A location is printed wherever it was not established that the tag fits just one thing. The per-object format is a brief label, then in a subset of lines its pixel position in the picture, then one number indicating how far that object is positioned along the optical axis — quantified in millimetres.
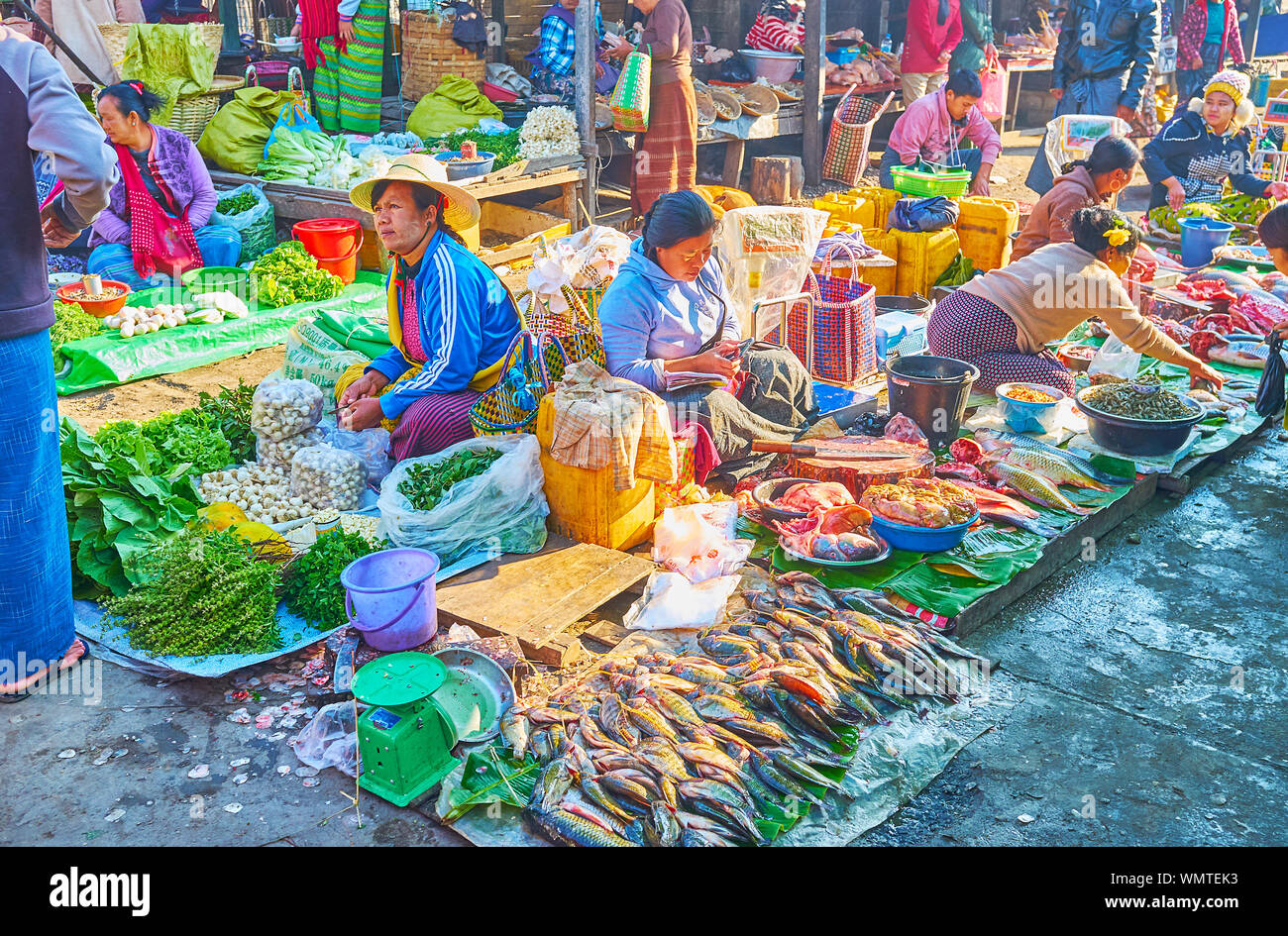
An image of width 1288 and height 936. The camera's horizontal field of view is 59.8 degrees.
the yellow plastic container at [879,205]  8062
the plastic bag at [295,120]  8773
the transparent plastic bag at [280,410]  4957
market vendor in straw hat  4770
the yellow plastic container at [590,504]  4445
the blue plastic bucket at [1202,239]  8461
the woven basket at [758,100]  11125
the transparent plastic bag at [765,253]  6289
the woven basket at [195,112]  8625
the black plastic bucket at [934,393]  5410
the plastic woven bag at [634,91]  8820
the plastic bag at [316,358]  5723
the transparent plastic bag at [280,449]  5008
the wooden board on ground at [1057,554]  4277
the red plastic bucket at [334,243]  7625
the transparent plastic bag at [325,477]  4746
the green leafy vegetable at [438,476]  4363
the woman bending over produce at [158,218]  7227
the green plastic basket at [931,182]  7910
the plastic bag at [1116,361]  6445
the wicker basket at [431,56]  9656
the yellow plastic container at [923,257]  7719
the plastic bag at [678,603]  4055
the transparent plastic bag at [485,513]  4285
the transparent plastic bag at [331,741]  3381
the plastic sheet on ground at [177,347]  6410
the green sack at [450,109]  9281
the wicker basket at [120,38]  8652
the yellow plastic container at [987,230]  7941
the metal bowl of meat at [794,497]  4695
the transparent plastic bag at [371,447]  4969
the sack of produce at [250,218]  7859
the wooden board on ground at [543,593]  3883
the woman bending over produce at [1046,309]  5598
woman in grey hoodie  4793
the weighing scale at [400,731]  3188
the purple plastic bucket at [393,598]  3717
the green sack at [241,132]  8586
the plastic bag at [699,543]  4355
